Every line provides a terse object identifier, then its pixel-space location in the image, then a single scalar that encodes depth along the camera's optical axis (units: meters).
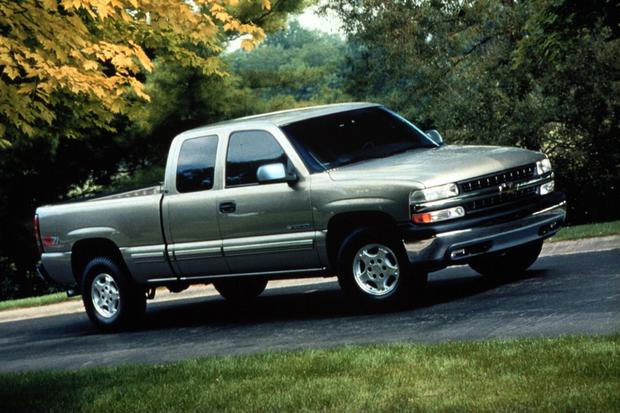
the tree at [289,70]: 34.22
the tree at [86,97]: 9.70
